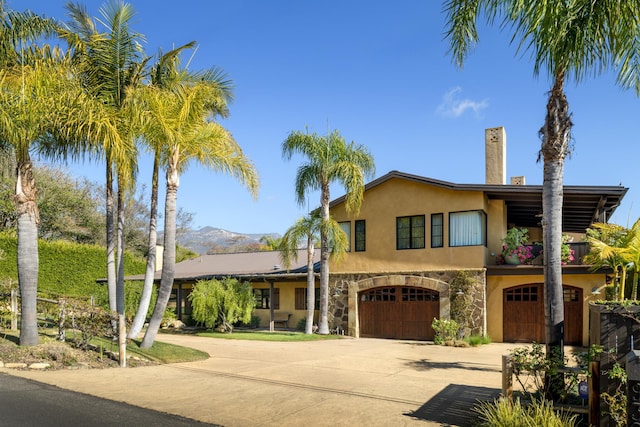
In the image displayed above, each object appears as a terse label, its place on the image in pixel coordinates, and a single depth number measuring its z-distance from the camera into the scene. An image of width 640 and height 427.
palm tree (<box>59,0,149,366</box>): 15.20
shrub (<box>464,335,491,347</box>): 19.73
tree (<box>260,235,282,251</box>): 49.84
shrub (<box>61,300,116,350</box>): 14.09
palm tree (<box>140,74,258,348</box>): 14.77
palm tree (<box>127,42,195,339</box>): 16.39
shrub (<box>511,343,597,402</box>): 7.70
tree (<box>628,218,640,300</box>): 13.15
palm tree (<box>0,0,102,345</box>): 13.09
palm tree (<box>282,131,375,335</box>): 22.19
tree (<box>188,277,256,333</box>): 24.17
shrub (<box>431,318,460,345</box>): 20.16
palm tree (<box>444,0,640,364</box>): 8.59
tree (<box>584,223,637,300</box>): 13.42
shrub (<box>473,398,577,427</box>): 6.65
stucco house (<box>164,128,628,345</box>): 20.39
